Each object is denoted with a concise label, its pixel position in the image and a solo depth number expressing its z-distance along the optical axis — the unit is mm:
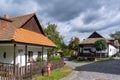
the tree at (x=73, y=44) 31394
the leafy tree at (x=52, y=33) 19575
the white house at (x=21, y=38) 9400
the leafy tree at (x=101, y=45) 21483
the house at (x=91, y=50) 22133
